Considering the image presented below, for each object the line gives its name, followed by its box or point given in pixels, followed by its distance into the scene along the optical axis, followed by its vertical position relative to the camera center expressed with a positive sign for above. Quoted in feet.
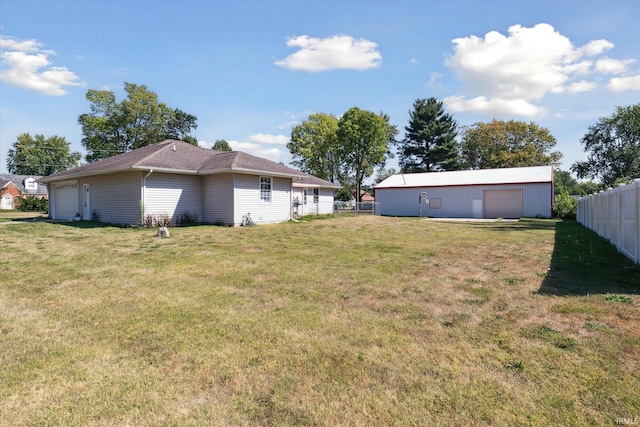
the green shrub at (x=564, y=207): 80.02 -1.15
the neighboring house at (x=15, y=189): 134.72 +8.67
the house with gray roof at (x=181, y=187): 50.67 +3.38
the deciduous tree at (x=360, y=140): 139.74 +28.31
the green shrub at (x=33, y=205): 116.67 +1.35
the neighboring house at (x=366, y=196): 218.69 +6.22
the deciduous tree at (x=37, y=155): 199.02 +32.69
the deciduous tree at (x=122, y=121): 138.00 +36.83
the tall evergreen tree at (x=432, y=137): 161.17 +33.29
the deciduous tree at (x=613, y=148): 120.47 +20.67
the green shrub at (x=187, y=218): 53.88 -1.81
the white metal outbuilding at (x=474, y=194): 84.33 +2.69
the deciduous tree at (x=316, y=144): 162.33 +30.44
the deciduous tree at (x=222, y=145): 194.70 +36.53
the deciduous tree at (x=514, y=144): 145.18 +27.09
